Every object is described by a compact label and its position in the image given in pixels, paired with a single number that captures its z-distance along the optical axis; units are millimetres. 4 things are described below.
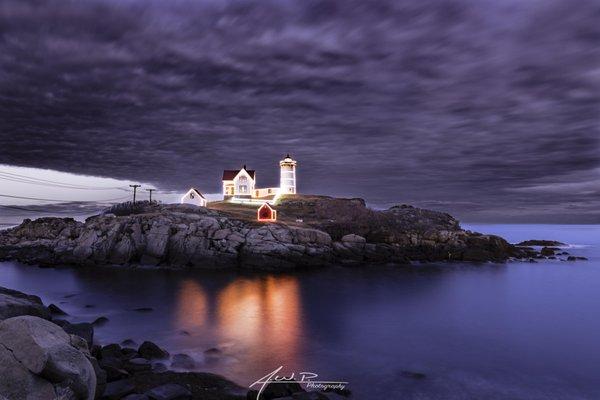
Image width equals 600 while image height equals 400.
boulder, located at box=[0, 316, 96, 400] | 9469
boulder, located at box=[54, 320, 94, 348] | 19297
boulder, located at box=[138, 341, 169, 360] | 18594
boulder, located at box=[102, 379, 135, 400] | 12770
